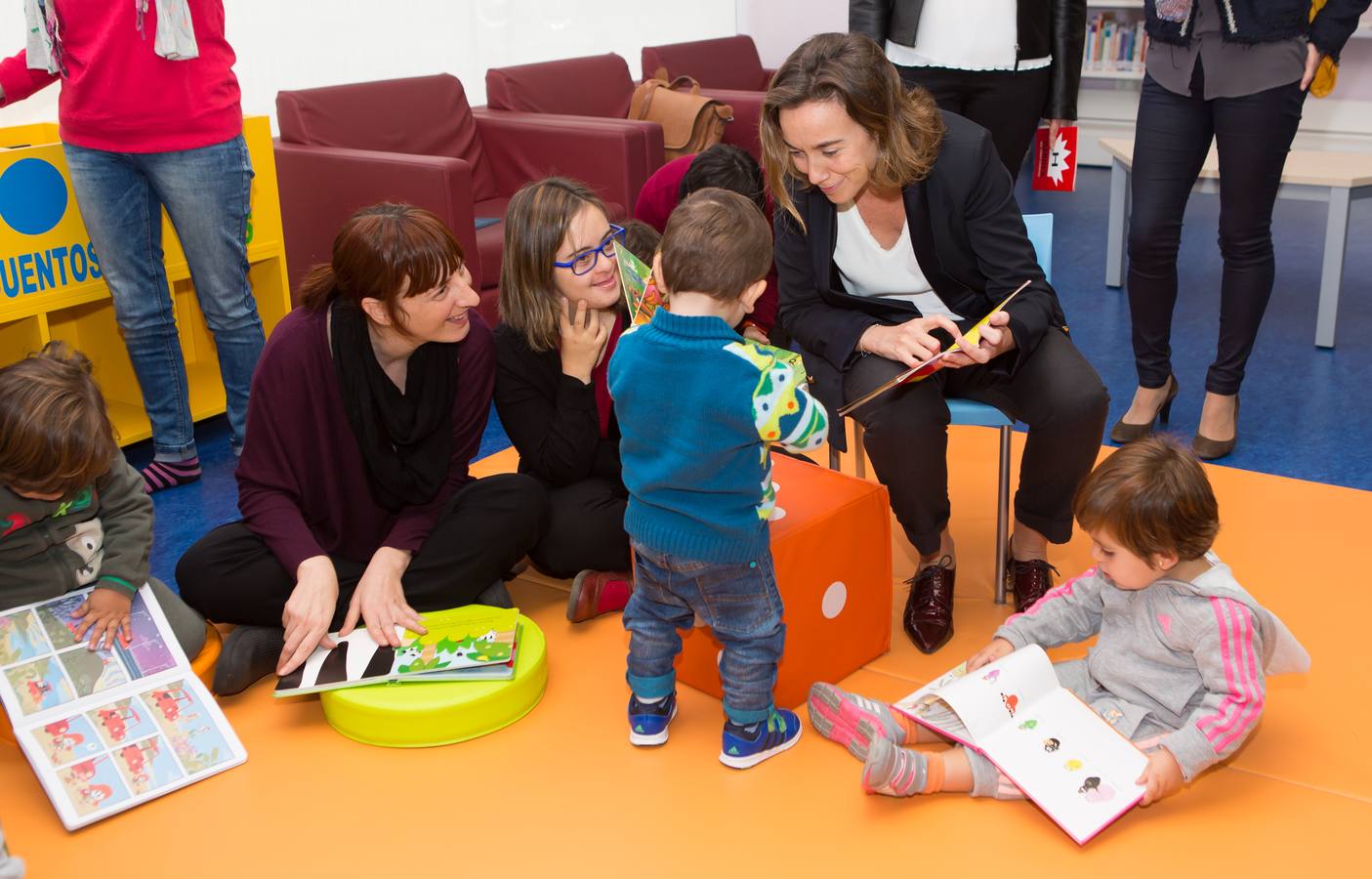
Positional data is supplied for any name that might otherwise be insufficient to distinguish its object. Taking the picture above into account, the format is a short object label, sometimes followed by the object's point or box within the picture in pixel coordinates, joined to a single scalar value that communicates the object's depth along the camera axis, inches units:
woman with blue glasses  89.0
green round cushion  77.8
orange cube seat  78.8
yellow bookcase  116.0
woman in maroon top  83.3
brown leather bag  181.2
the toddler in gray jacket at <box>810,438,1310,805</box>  66.8
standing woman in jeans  111.7
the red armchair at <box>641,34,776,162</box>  203.2
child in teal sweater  68.1
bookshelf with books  247.1
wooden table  148.8
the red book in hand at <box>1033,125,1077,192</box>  117.7
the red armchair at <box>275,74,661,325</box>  144.9
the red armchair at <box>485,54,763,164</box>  181.9
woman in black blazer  84.6
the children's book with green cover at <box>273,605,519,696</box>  78.9
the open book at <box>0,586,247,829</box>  73.5
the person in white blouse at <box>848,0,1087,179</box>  120.8
